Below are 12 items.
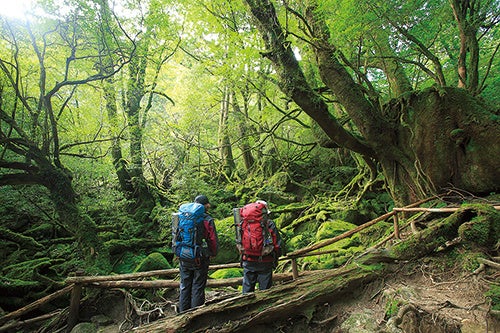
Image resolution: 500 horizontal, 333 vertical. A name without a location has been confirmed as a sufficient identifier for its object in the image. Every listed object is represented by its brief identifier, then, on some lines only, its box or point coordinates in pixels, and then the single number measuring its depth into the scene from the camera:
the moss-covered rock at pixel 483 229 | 3.73
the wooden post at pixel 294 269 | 4.63
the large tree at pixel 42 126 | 6.97
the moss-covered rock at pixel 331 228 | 7.75
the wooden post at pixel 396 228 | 4.79
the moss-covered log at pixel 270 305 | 3.10
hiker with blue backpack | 4.39
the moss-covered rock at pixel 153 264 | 7.61
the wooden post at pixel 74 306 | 5.73
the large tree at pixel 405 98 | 5.67
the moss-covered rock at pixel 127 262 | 8.76
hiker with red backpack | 4.23
